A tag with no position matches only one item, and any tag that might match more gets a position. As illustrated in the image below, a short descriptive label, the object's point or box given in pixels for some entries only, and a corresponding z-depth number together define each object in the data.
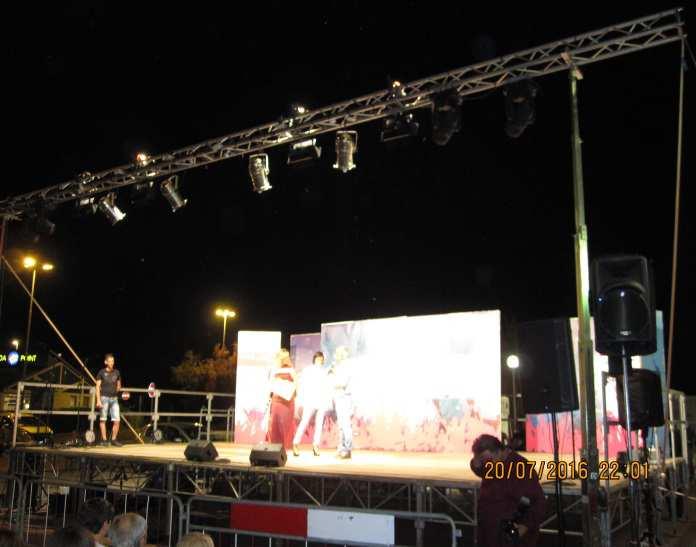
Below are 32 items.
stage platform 7.84
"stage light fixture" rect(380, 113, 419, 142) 10.02
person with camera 5.11
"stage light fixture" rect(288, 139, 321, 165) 11.02
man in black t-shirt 12.66
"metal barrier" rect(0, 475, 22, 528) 10.37
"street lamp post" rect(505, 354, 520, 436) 17.38
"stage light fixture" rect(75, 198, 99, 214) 13.41
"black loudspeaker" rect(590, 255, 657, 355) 5.47
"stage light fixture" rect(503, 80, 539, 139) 8.84
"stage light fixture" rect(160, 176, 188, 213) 12.54
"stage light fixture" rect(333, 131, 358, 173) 10.76
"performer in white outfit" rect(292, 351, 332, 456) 11.02
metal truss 8.27
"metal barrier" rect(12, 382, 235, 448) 11.67
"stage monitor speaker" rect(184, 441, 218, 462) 9.27
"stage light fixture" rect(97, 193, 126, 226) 13.17
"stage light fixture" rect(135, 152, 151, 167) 12.50
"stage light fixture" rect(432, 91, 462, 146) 9.43
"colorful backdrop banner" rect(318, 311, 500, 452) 13.01
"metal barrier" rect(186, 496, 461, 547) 5.13
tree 39.72
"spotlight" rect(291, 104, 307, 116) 10.88
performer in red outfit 10.79
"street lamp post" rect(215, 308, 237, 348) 37.47
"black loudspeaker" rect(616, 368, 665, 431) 6.24
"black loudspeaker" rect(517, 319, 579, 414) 5.80
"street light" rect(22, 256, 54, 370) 15.42
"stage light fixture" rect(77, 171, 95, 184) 13.06
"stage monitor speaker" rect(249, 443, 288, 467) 8.93
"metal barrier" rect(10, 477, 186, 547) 6.79
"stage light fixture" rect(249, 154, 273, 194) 11.70
